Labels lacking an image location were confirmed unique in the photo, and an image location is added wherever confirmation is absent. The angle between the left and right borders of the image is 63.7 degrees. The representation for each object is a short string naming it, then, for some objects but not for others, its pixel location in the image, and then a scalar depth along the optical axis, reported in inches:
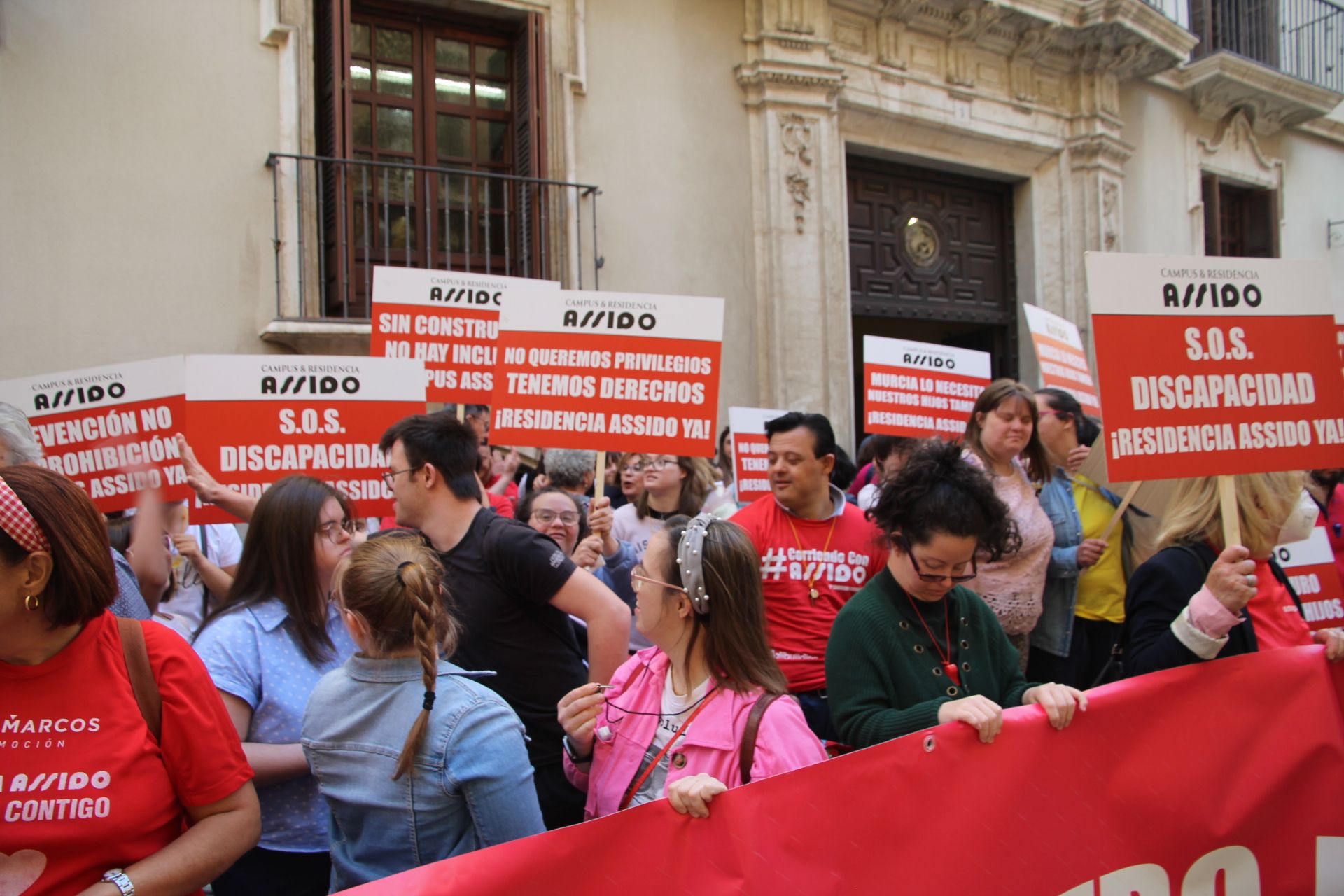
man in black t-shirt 113.9
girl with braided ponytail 82.3
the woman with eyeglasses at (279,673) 97.4
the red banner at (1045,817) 77.3
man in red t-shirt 136.9
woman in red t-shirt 69.3
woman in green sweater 96.3
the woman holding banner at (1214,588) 102.3
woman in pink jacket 87.0
